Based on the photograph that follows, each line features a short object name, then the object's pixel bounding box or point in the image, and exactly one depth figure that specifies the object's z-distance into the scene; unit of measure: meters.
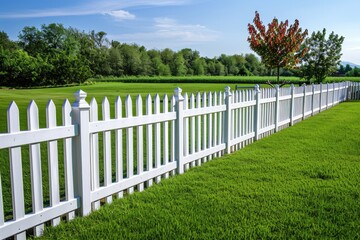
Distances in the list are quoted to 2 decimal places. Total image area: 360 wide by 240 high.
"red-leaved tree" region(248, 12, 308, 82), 21.14
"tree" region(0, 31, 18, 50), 94.76
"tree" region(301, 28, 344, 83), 31.55
